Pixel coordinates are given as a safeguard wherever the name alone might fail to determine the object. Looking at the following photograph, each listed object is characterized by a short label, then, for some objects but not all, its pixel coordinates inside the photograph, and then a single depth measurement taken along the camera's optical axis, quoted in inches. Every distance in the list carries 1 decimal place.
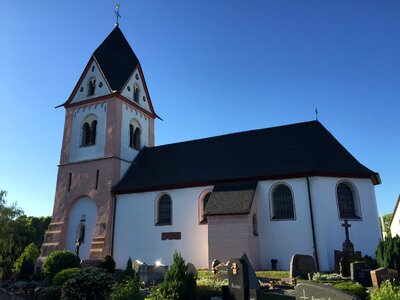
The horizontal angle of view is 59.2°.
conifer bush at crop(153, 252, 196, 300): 391.1
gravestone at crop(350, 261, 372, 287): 562.6
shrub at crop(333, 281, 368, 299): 441.1
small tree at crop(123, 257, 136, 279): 619.6
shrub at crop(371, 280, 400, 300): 303.7
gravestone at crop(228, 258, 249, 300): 375.8
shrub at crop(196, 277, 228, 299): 485.1
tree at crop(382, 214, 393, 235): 2262.6
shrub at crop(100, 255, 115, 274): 707.4
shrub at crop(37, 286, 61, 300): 517.7
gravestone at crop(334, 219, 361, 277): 641.0
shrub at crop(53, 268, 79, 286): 575.5
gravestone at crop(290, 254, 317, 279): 614.2
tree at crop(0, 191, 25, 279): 1395.2
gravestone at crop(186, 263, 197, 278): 569.9
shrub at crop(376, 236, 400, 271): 569.0
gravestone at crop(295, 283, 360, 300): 283.3
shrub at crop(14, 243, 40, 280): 874.1
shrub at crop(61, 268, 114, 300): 450.4
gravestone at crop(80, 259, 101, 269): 719.7
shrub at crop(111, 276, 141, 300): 425.7
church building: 757.3
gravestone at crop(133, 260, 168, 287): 641.0
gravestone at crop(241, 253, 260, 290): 510.5
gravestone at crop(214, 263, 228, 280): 588.4
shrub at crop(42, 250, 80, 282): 721.0
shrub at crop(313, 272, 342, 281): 565.5
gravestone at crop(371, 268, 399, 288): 503.5
